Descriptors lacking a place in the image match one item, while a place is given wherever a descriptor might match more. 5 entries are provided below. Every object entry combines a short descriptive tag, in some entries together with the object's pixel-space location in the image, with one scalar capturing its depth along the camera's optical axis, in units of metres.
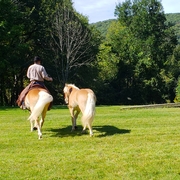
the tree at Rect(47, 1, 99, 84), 32.97
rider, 9.94
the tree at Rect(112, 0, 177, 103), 41.53
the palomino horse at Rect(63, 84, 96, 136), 8.73
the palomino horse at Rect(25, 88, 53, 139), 8.68
